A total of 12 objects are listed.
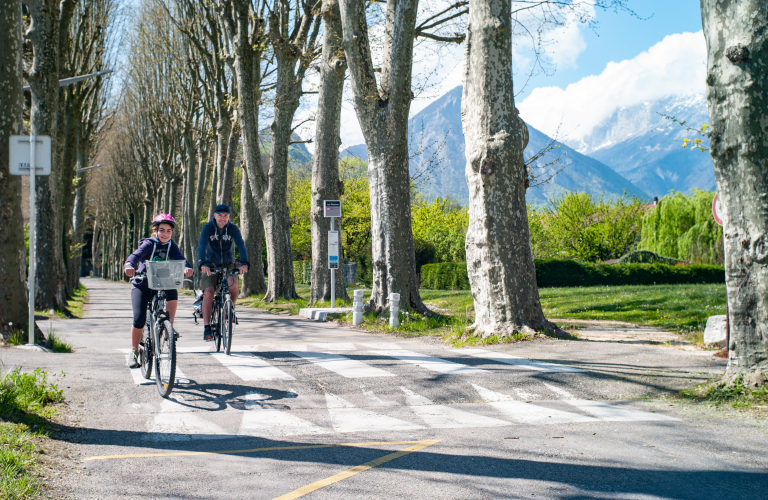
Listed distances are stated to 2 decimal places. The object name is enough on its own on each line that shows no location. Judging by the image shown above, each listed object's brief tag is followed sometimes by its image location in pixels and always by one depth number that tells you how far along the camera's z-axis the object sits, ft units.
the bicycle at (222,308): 30.19
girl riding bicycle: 23.17
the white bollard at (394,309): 41.60
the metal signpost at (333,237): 53.31
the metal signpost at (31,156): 29.76
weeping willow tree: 131.54
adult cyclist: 31.24
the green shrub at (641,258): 117.50
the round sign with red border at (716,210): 29.30
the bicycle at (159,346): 20.88
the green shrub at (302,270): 164.55
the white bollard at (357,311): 45.65
